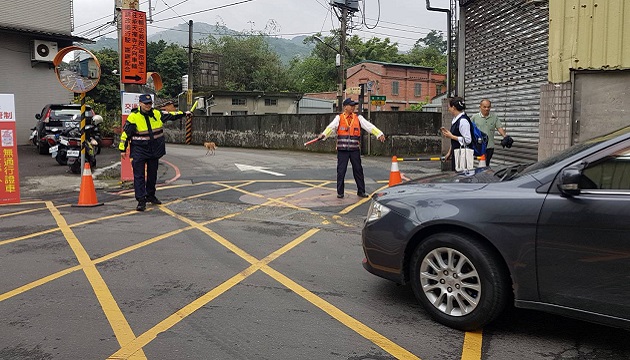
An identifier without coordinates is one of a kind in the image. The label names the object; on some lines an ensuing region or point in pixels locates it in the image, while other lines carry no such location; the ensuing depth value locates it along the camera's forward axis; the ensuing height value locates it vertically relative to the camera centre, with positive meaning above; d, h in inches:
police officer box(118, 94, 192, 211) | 331.6 -4.6
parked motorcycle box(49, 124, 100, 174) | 487.8 -14.5
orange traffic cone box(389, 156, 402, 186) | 337.1 -26.0
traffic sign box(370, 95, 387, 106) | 737.6 +49.4
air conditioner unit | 872.9 +137.8
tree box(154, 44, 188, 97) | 2201.0 +269.6
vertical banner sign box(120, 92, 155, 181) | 437.7 +18.9
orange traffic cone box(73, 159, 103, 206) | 347.3 -38.1
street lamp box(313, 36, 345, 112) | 953.7 +103.7
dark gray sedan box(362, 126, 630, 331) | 127.3 -28.0
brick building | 1828.2 +191.1
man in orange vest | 358.9 -0.8
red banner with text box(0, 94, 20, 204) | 358.3 -16.6
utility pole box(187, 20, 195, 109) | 1322.6 +172.5
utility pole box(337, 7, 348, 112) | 957.2 +168.1
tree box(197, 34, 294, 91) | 2374.5 +311.6
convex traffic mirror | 381.2 +44.5
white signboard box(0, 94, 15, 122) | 355.9 +16.3
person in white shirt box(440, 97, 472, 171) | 292.8 +4.2
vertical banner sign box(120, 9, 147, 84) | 448.5 +73.3
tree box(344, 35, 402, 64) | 2534.4 +409.8
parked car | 641.6 +17.5
